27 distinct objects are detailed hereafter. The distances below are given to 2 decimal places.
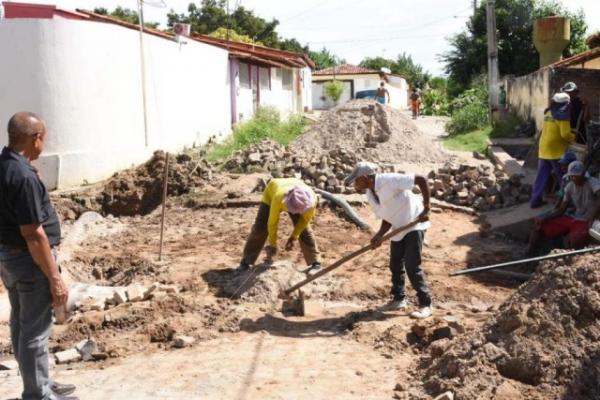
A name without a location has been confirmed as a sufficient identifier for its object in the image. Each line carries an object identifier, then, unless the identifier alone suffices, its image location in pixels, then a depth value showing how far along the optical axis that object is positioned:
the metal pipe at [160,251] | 8.07
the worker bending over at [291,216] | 6.46
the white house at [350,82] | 47.84
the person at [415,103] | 32.00
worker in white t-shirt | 5.75
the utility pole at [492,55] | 22.09
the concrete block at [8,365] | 5.13
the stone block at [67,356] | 5.26
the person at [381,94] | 25.94
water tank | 23.06
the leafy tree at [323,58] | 64.19
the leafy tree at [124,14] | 41.74
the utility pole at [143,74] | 13.89
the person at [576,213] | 7.13
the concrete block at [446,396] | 4.00
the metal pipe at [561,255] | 4.41
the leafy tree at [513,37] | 31.91
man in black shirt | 3.68
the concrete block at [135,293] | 6.45
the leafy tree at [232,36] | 38.25
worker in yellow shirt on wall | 8.92
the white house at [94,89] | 11.42
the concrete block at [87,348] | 5.33
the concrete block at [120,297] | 6.45
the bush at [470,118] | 23.17
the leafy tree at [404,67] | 63.91
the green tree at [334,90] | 43.34
